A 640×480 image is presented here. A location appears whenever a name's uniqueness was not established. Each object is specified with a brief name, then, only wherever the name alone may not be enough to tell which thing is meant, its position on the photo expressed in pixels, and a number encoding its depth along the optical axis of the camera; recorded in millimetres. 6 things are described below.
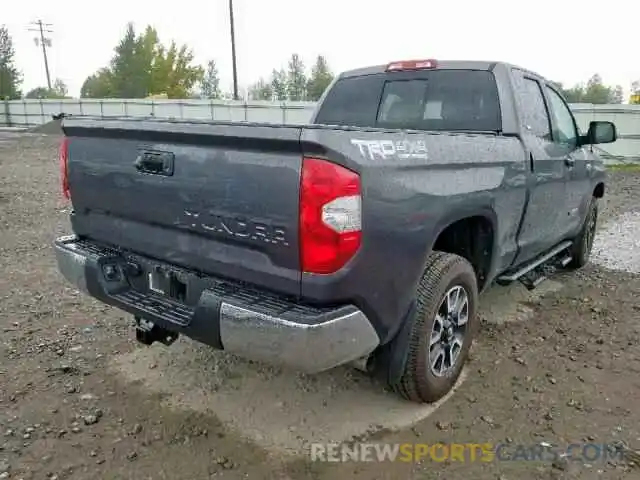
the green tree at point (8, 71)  55906
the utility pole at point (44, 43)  65875
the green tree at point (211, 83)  65938
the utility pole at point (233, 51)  38312
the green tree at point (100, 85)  54688
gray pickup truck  2252
